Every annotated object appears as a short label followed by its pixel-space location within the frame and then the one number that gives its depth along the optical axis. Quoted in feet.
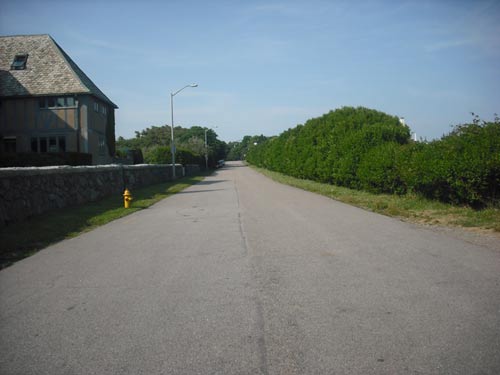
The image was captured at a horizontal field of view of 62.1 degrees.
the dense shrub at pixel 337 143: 69.87
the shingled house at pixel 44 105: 108.17
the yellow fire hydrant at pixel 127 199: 52.80
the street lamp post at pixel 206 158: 262.00
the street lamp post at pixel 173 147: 122.83
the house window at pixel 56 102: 109.40
